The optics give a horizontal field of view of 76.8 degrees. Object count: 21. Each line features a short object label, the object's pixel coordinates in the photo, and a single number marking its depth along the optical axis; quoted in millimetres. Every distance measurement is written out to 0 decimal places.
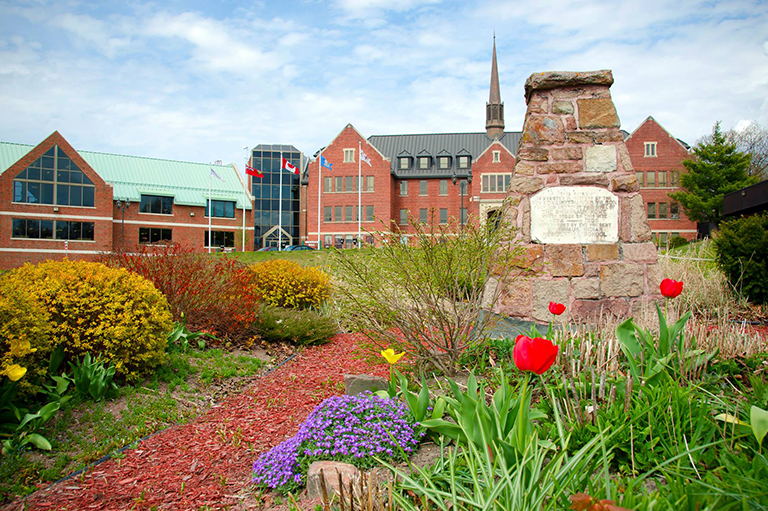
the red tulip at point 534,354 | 2006
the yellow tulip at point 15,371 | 3613
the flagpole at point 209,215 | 41238
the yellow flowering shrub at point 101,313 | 4906
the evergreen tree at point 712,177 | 31938
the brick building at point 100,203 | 35219
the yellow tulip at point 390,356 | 3277
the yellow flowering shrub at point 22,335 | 3912
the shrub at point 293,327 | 7938
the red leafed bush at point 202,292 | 7480
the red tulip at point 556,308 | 3789
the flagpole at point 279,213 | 49238
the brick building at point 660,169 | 41375
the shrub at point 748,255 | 8016
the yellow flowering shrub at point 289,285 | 9750
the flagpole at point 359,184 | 42594
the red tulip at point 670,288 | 3578
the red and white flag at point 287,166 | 36319
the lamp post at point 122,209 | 39031
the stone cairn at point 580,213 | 6648
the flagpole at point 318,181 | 45031
